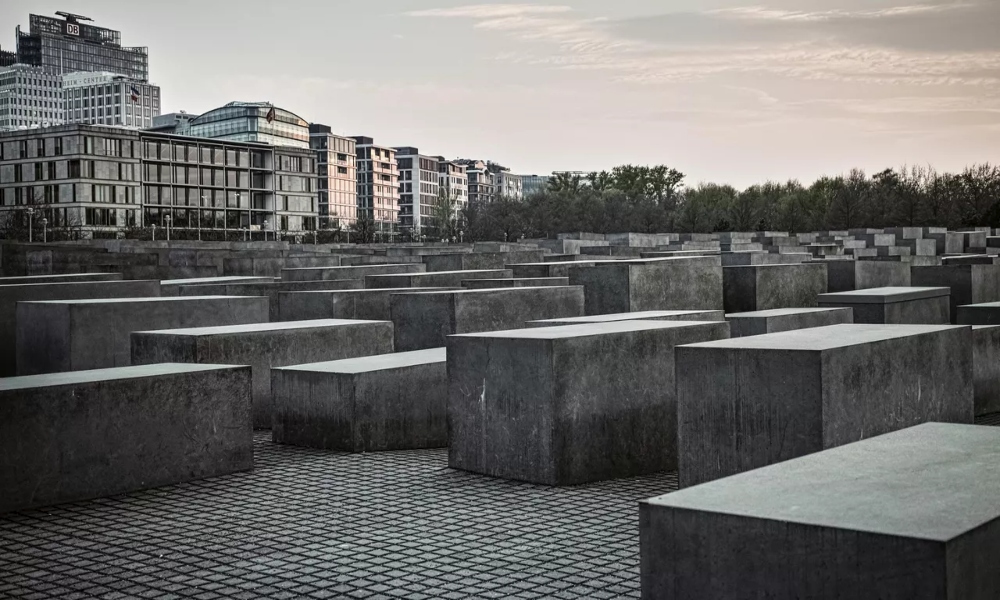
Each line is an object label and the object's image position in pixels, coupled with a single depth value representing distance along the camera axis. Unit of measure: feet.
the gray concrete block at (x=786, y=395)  20.15
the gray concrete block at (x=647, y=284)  41.98
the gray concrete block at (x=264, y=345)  29.68
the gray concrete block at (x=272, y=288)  45.09
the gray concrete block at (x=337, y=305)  40.78
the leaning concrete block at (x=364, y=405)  27.48
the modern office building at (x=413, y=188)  588.91
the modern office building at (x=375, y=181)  534.37
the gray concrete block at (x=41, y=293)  41.83
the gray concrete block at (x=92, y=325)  33.18
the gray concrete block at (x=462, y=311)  37.17
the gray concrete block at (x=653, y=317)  30.22
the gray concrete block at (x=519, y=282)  44.98
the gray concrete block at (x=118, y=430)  21.83
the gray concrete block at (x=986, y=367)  33.32
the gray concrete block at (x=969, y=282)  50.37
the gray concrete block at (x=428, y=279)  49.90
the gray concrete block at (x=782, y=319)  33.60
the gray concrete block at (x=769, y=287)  44.88
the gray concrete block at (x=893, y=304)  38.93
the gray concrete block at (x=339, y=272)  58.81
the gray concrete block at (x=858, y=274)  52.65
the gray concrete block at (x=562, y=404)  23.61
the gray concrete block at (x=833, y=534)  10.89
